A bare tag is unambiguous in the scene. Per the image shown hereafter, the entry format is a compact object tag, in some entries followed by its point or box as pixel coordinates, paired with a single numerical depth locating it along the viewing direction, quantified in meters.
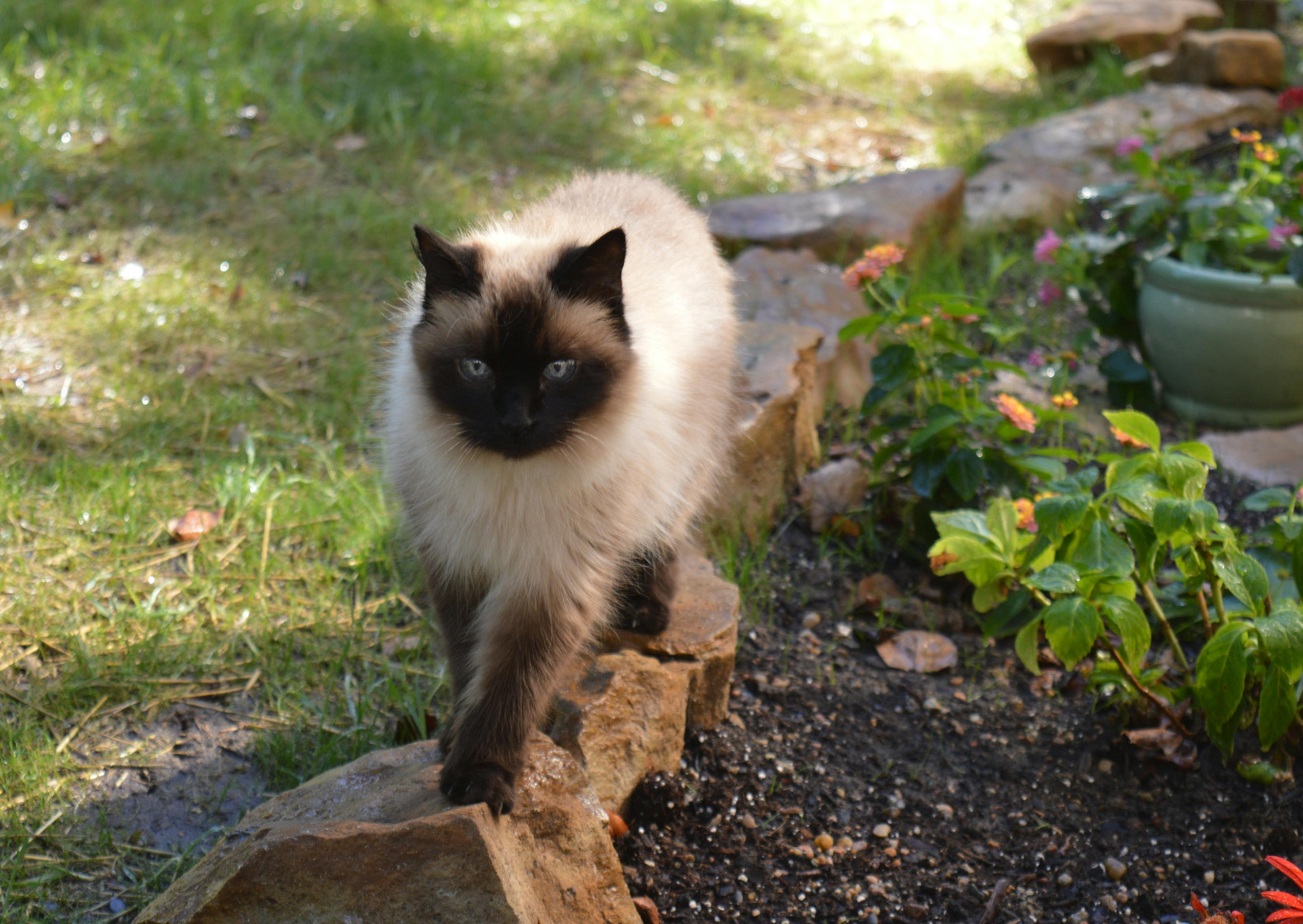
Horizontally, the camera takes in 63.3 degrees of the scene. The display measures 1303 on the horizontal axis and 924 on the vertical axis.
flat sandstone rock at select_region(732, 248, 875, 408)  4.50
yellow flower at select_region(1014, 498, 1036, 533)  3.01
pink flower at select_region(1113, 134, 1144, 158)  4.45
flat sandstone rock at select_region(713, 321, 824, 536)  3.72
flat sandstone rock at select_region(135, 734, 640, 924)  2.00
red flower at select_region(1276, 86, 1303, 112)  4.39
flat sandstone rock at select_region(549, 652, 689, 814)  2.61
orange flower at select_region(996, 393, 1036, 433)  3.16
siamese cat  2.30
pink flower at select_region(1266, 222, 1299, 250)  4.03
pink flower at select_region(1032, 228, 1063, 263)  4.26
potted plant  4.21
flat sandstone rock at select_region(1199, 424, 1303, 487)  4.12
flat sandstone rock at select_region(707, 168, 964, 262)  5.07
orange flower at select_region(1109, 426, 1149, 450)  2.74
